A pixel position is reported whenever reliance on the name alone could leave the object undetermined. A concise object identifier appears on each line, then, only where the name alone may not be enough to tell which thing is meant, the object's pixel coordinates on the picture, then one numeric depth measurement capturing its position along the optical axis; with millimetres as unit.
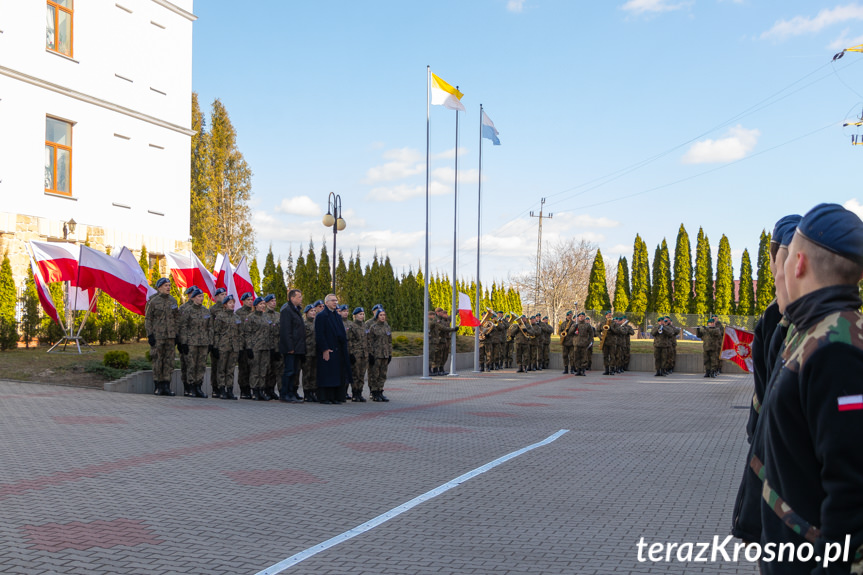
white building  22625
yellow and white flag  23912
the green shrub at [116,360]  16703
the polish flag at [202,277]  21933
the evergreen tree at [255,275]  41097
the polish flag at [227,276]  20375
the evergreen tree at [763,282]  60378
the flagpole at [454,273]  25494
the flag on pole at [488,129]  27609
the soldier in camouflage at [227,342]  15797
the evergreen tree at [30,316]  20531
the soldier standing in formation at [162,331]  15250
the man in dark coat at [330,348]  15742
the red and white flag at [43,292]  17194
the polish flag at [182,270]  21594
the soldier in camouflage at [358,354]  16859
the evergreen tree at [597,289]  66062
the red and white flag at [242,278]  21109
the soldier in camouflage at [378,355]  16875
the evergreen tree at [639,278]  65500
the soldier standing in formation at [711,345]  28750
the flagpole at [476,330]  27489
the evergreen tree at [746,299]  60375
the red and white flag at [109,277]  16906
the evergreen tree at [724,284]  62469
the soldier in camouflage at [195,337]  15492
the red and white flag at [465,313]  26667
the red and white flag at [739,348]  16797
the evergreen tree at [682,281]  63344
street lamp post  27844
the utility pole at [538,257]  73375
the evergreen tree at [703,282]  62969
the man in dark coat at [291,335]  15672
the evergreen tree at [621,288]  66312
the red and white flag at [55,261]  17688
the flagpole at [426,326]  23000
